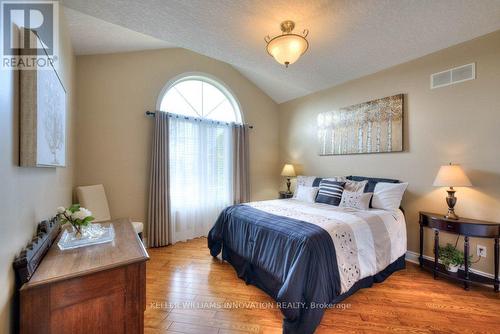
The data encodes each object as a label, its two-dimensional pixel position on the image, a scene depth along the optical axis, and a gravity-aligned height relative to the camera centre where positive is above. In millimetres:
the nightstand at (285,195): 4109 -552
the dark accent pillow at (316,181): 3512 -252
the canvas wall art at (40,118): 1083 +270
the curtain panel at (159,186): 3234 -307
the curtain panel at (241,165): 4121 +18
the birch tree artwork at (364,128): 2979 +586
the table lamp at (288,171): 4227 -98
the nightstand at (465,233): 2090 -657
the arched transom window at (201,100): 3648 +1183
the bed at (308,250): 1614 -784
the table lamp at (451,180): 2210 -148
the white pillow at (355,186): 2849 -263
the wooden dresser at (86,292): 950 -608
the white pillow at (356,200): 2697 -429
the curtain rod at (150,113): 3227 +782
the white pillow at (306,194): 3273 -425
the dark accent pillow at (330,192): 2955 -366
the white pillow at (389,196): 2654 -374
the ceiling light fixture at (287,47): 1866 +1045
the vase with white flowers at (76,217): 1426 -340
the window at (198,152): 3531 +234
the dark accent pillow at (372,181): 2879 -204
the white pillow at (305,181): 3587 -249
